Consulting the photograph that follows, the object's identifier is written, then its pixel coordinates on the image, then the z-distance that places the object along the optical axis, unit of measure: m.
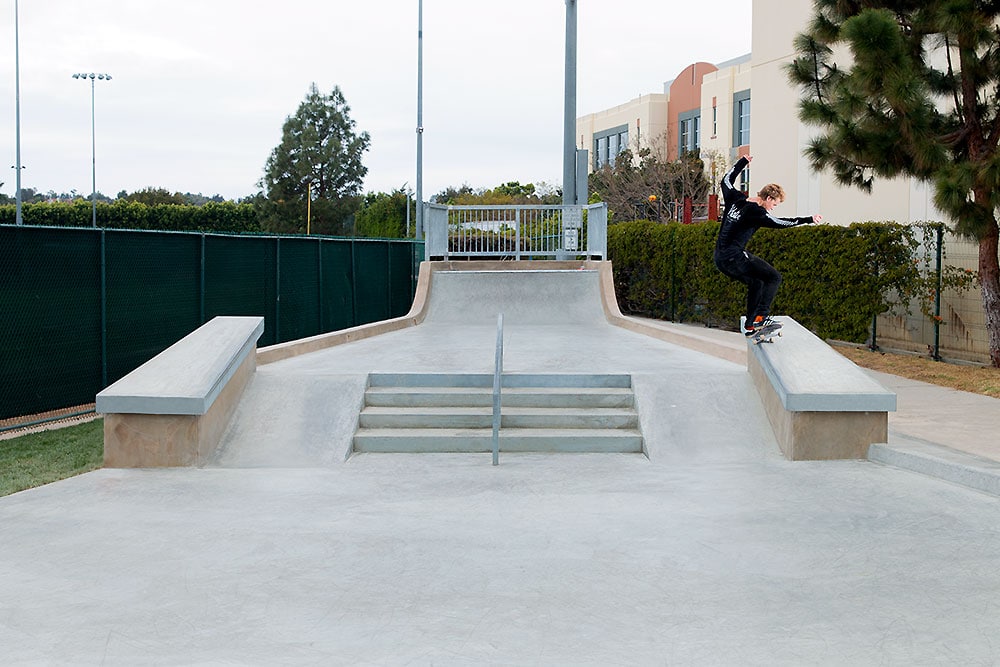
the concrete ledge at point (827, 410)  8.30
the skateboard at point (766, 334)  9.73
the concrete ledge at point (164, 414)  8.05
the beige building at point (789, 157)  17.14
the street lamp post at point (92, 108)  73.12
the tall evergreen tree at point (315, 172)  80.25
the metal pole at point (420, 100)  40.78
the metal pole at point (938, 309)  16.41
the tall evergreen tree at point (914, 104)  13.63
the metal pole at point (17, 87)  59.97
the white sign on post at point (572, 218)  23.19
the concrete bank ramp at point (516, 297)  19.47
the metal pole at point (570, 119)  24.30
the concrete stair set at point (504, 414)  8.88
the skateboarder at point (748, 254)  9.79
